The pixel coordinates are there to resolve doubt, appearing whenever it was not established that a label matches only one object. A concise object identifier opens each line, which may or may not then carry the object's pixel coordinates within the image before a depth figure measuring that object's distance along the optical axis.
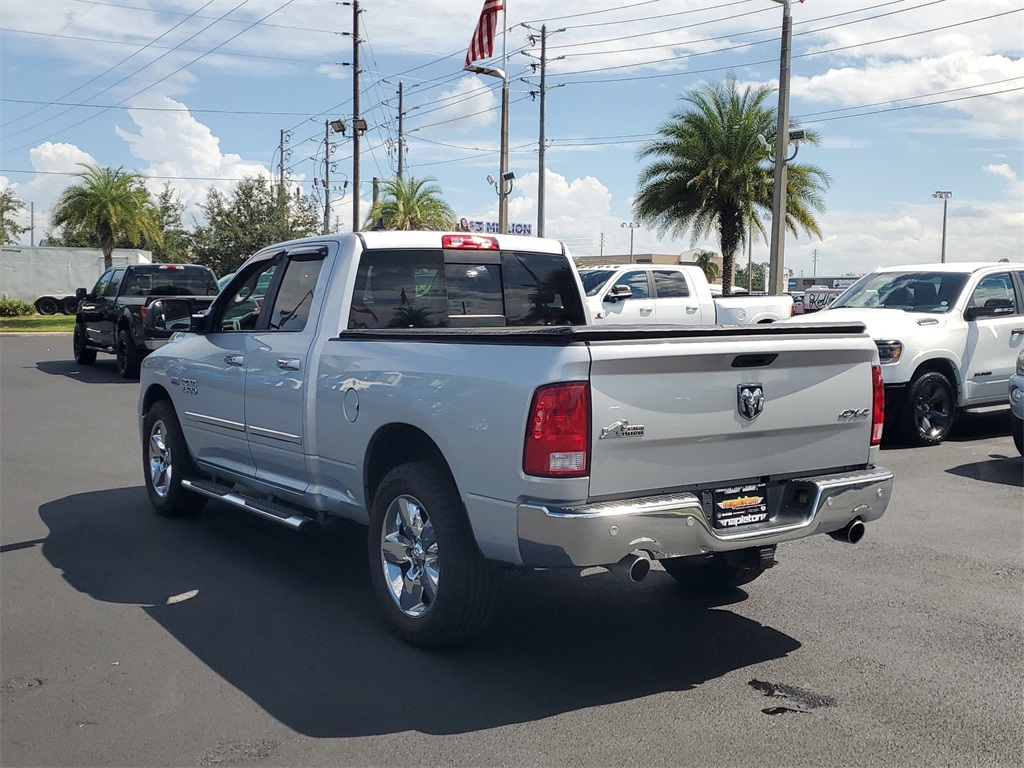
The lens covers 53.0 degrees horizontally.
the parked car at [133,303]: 17.72
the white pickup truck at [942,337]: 10.78
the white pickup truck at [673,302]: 18.88
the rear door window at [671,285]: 19.16
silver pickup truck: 4.21
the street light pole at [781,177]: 20.58
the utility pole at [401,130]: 52.56
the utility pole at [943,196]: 61.09
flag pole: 26.62
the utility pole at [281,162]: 71.66
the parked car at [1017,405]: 9.34
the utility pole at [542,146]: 34.62
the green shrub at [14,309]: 42.41
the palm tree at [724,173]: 29.30
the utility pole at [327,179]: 52.13
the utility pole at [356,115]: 35.42
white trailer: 49.22
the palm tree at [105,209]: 43.78
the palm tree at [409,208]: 46.47
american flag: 23.73
